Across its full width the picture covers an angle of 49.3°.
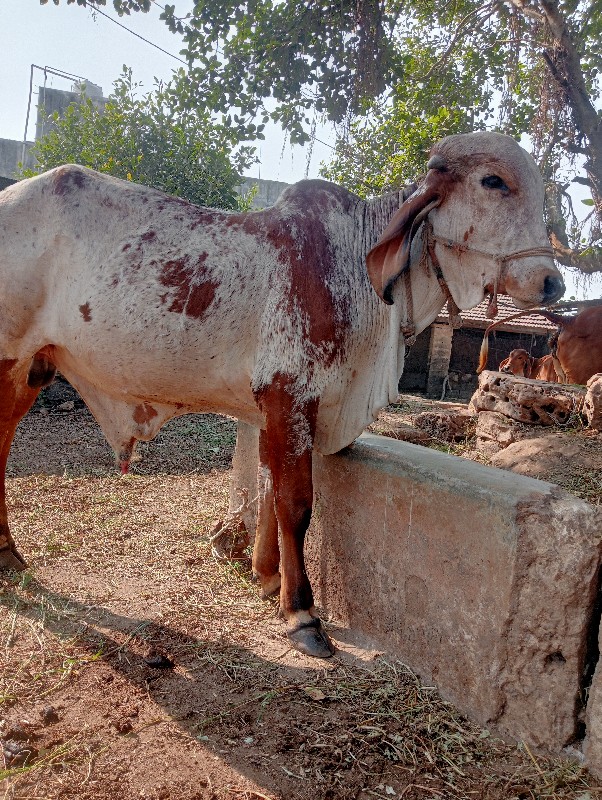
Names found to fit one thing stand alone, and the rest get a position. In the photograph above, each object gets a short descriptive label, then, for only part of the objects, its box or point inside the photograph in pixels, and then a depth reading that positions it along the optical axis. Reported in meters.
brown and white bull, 2.79
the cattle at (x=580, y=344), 7.70
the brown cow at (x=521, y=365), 11.64
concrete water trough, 2.20
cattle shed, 16.11
